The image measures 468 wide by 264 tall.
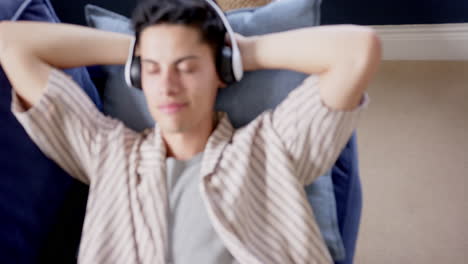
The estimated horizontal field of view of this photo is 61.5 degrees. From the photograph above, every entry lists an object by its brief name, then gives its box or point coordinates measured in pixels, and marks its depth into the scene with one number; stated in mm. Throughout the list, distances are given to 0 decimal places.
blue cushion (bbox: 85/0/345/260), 983
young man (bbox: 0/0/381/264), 834
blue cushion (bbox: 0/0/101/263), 883
